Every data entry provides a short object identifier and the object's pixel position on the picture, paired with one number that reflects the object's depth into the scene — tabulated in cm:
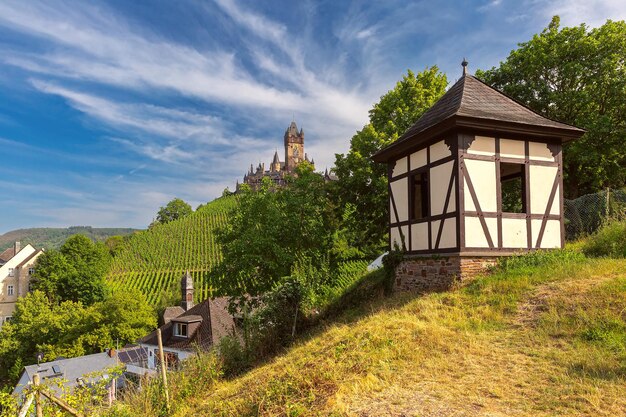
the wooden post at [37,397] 638
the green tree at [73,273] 4931
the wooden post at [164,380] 834
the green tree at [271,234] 1578
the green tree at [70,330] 3794
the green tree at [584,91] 1861
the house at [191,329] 3009
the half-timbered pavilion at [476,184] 1096
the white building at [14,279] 5538
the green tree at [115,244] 7936
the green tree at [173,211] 10331
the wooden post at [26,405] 593
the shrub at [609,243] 1085
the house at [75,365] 2927
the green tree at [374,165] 1986
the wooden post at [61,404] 648
